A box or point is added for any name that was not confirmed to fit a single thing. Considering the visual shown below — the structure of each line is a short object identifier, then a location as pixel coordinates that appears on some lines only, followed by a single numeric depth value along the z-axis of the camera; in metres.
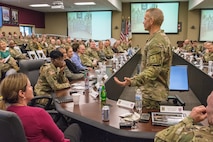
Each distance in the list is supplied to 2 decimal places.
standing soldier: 2.19
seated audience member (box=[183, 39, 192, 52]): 10.02
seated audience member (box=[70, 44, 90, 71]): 5.34
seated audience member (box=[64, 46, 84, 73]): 4.45
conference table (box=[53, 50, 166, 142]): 1.72
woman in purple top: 1.61
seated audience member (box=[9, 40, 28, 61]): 7.07
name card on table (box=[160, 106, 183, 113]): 1.96
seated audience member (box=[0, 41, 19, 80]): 5.62
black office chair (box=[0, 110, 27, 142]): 1.34
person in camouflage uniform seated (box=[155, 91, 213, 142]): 1.05
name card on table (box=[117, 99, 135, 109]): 2.24
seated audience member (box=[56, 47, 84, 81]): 4.02
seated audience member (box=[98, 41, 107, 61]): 8.27
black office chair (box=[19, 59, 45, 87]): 3.43
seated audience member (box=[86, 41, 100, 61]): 8.09
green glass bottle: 2.46
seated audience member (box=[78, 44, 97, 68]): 6.35
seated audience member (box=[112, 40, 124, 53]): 10.78
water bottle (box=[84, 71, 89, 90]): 3.08
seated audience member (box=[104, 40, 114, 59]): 9.57
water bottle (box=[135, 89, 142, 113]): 2.12
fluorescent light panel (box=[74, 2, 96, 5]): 11.72
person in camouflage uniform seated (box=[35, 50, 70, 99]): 3.06
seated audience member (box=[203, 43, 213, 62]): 6.16
